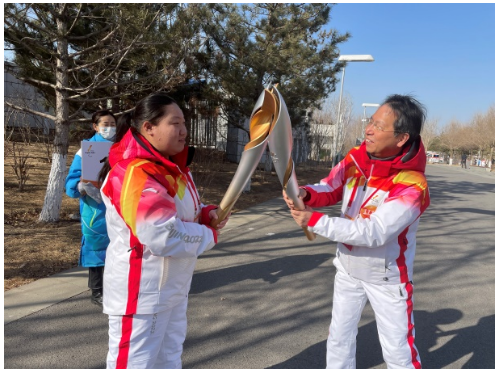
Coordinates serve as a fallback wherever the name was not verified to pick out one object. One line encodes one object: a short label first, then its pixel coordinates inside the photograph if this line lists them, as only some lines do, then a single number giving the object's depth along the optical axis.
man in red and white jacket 2.04
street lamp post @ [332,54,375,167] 12.94
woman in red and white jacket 1.71
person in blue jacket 3.47
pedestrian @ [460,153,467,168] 41.47
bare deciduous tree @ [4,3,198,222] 5.74
